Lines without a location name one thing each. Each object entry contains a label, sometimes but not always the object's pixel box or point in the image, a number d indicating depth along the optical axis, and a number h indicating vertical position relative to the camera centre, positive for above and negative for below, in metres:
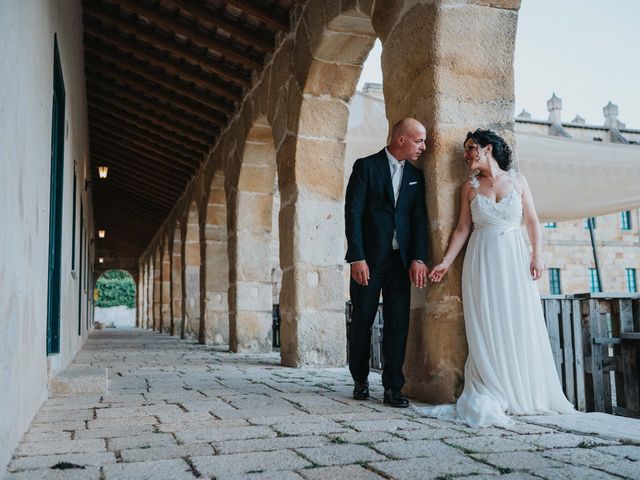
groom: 3.10 +0.23
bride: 2.78 -0.06
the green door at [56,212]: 4.28 +0.58
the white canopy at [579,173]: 4.38 +0.76
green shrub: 32.72 +0.25
